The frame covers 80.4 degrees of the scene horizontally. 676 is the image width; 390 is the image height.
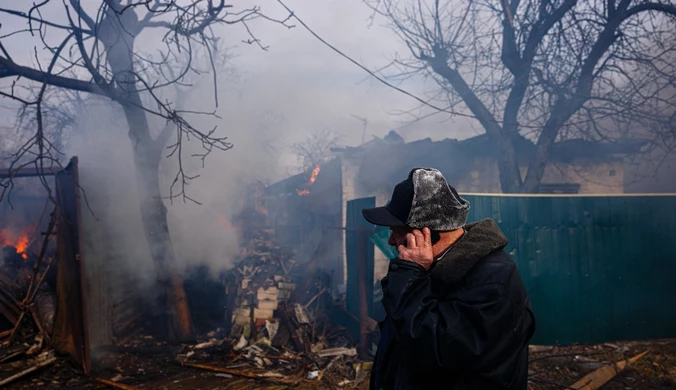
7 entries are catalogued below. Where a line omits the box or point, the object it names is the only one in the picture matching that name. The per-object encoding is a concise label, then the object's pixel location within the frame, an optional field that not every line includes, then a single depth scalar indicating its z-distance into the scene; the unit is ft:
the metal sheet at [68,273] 20.40
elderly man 5.54
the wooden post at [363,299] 22.71
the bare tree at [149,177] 25.76
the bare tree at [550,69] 32.83
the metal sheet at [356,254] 24.50
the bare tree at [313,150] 146.72
